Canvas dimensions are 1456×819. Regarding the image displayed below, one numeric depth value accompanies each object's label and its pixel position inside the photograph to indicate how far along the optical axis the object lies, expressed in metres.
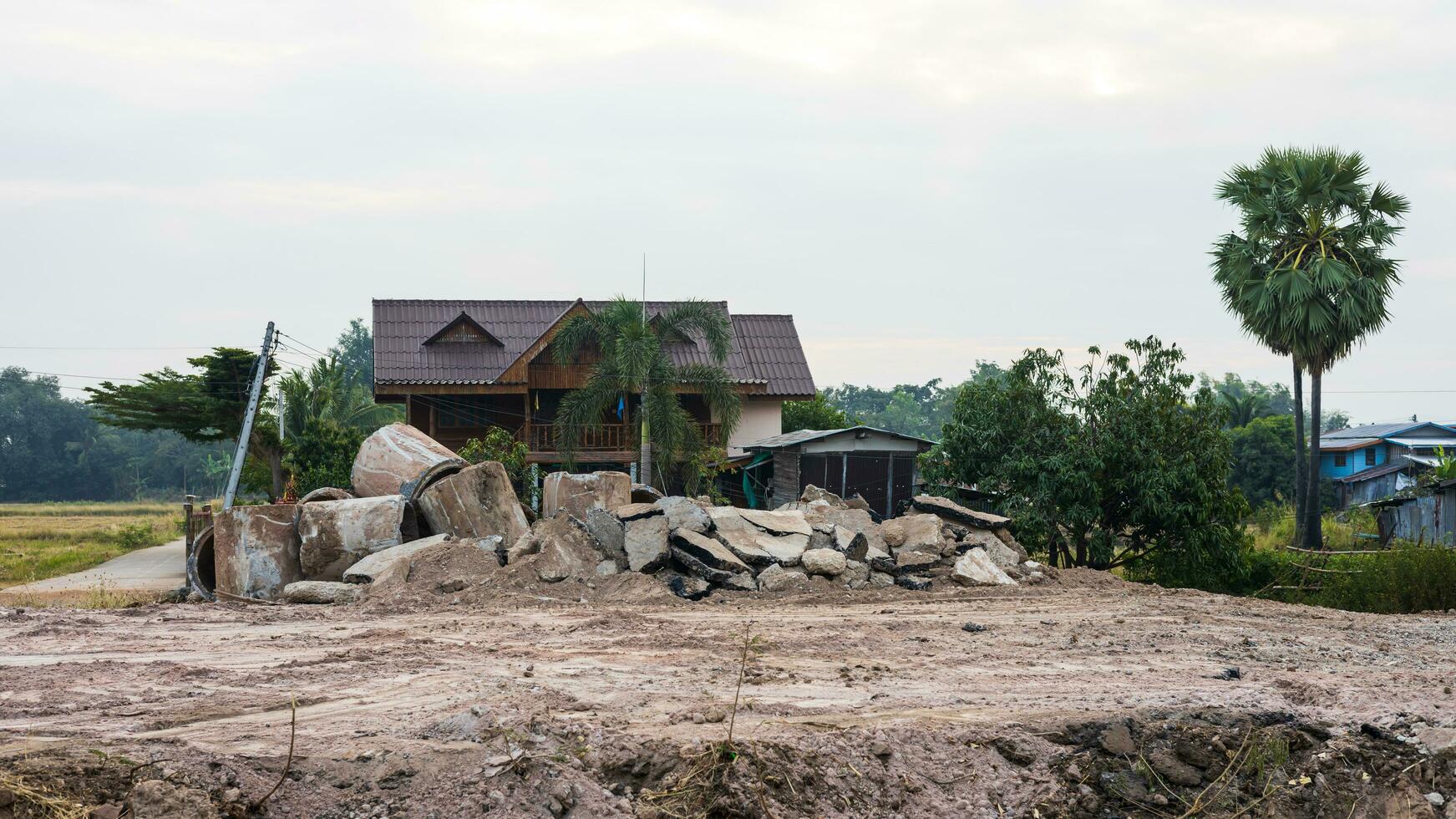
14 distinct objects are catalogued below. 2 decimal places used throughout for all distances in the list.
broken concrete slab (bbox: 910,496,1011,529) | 17.45
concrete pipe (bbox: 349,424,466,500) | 18.94
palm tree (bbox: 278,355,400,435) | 34.78
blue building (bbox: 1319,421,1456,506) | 40.47
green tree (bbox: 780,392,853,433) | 37.89
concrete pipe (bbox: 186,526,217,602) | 15.79
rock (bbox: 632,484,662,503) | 19.14
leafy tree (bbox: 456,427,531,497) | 26.38
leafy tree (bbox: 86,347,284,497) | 32.25
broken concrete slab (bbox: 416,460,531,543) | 16.56
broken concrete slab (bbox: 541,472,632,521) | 17.67
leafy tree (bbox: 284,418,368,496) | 28.17
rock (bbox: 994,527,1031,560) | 17.61
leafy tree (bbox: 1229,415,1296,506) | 41.41
